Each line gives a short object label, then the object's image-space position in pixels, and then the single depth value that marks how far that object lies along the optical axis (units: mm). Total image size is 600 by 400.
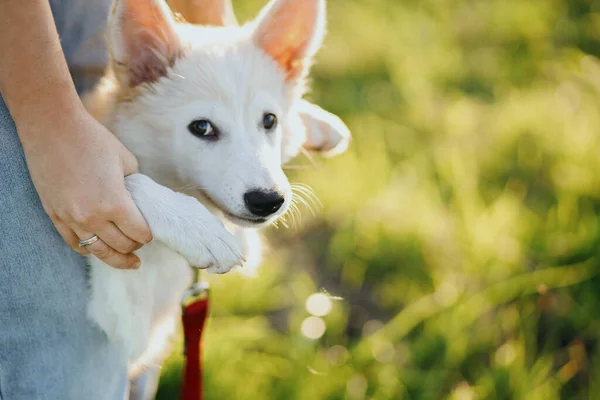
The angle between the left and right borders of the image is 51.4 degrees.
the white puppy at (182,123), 1355
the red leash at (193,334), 1536
